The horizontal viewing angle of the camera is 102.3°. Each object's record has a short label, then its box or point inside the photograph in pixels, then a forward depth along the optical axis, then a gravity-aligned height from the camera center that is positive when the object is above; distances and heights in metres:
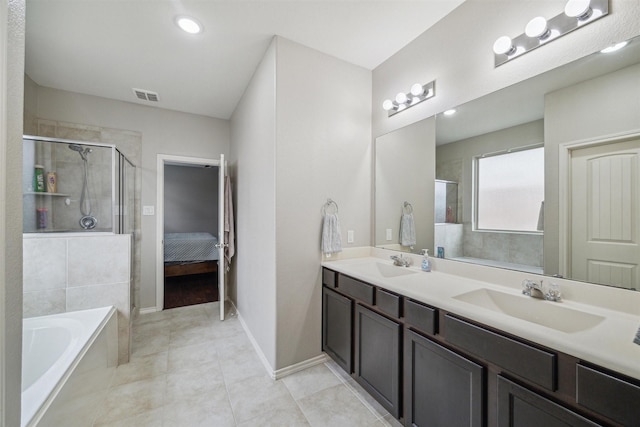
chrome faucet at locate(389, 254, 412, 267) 2.10 -0.39
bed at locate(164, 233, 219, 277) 4.69 -0.80
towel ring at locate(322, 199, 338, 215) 2.26 +0.07
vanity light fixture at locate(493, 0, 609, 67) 1.21 +0.96
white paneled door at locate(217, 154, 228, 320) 3.08 -0.25
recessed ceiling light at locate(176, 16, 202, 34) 1.87 +1.41
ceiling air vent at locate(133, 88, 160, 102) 2.96 +1.39
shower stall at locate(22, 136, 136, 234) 2.28 +0.25
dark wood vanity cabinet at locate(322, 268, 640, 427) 0.82 -0.67
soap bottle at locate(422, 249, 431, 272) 1.93 -0.37
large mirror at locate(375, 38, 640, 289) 1.15 +0.22
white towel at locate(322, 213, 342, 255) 2.21 -0.19
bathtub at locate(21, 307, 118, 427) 1.17 -0.90
